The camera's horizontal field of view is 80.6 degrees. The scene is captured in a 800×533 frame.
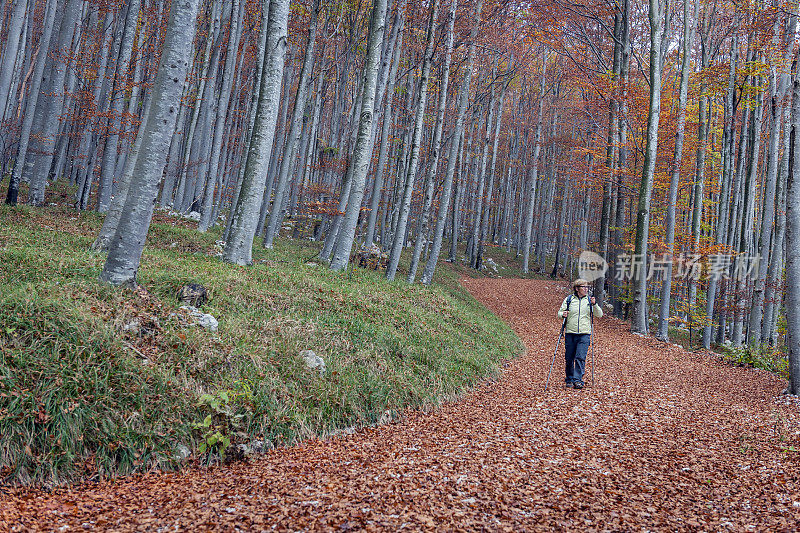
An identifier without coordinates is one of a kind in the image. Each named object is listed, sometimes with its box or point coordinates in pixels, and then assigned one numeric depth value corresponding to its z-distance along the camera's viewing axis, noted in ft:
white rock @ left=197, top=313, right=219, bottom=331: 17.11
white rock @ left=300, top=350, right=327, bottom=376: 17.75
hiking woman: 24.16
